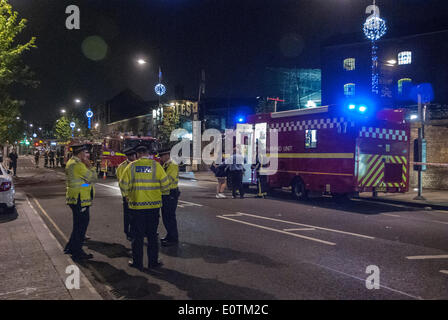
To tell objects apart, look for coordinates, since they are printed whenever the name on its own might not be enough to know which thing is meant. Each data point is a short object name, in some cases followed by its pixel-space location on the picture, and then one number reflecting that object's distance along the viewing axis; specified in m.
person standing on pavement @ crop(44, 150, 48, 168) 43.03
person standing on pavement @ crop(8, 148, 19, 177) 26.20
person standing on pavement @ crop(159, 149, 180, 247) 7.50
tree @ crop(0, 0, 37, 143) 16.83
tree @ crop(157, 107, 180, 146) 36.03
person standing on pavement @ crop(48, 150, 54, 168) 41.81
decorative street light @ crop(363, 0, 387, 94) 28.48
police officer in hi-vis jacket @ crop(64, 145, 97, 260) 6.59
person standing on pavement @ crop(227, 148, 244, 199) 14.77
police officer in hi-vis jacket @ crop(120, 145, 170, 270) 5.70
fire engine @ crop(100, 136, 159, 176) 24.25
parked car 10.82
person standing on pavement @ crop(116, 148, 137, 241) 7.68
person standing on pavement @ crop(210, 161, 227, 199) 15.24
